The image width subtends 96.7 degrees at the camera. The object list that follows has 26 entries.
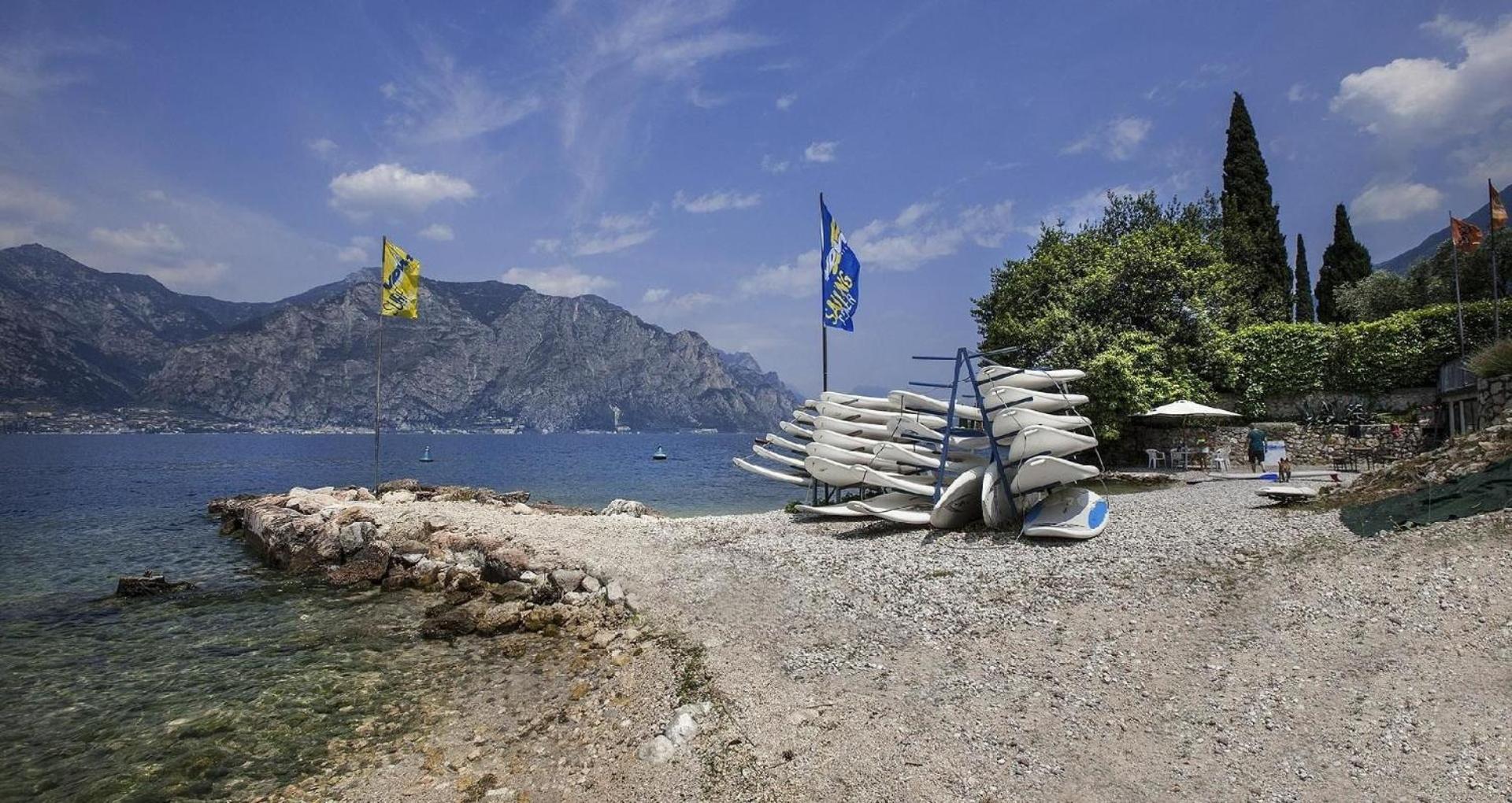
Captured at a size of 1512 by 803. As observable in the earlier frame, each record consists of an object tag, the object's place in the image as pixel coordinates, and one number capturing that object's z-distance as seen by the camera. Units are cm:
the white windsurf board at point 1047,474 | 1282
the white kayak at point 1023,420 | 1389
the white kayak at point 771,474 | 2098
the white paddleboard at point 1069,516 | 1235
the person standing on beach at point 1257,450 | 2167
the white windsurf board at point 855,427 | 2014
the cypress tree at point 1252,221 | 3912
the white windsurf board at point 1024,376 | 1520
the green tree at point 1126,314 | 2533
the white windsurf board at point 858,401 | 2130
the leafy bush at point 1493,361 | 1544
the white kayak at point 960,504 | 1428
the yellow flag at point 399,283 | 2300
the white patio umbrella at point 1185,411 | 2167
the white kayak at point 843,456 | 1803
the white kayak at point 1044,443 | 1281
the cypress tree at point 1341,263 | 4909
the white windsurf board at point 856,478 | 1570
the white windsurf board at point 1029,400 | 1466
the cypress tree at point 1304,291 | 4928
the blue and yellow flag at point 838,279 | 1931
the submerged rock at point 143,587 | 1480
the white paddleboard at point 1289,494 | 1334
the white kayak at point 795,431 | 2275
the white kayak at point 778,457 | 2150
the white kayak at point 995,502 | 1384
